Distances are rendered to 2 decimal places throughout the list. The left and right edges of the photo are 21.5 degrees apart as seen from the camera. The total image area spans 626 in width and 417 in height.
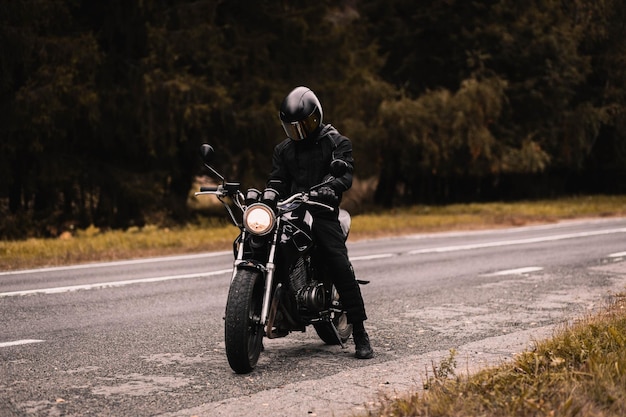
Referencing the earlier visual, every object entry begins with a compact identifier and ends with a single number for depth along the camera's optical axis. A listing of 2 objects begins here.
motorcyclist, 12.11
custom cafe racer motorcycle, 11.11
